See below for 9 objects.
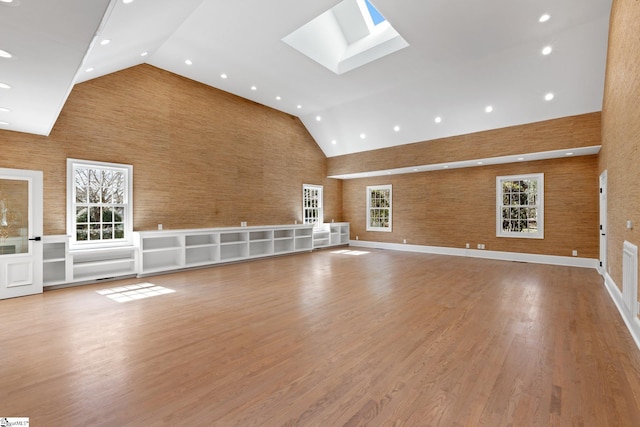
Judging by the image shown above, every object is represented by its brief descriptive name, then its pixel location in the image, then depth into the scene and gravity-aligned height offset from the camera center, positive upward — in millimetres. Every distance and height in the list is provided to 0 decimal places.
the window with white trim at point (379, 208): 10219 +146
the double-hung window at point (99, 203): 5344 +186
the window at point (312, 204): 9867 +279
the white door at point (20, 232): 4383 -297
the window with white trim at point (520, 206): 7410 +152
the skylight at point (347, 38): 5477 +3374
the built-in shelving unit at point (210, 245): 6195 -803
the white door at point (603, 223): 5414 -219
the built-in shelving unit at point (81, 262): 4973 -897
